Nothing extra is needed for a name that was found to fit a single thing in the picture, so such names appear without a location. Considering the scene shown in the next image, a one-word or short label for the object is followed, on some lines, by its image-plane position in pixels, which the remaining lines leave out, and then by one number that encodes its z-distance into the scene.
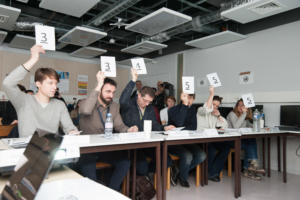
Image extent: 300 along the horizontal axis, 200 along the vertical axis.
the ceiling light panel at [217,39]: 4.23
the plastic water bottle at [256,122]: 3.08
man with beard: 1.94
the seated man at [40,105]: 1.71
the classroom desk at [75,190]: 0.69
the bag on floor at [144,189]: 2.27
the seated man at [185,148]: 2.78
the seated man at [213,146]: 3.17
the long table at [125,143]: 1.59
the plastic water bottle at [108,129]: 1.86
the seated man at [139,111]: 2.39
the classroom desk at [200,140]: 2.01
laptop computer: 0.48
